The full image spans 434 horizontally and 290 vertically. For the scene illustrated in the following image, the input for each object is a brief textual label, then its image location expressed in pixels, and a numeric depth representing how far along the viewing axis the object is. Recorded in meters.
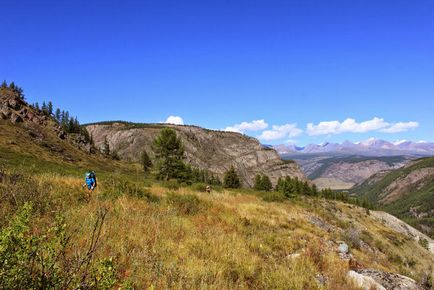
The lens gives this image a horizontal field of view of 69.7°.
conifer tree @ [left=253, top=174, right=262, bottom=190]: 90.25
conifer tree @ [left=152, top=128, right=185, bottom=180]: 50.44
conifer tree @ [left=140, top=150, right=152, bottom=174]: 100.81
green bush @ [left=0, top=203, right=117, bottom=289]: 3.03
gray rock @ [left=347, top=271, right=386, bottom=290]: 6.29
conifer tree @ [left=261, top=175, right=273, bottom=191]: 90.05
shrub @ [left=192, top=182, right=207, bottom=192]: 24.18
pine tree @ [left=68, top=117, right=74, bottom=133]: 122.90
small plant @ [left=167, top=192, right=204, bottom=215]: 10.85
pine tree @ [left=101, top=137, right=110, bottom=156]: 125.91
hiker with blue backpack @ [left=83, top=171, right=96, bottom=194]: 10.62
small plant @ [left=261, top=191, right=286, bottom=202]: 26.70
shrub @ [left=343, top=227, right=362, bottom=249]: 13.37
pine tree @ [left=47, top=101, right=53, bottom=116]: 146.09
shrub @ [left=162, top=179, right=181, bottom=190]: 20.25
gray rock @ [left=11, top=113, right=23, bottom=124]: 81.46
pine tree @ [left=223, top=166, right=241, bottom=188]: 79.50
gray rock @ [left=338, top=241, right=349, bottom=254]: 9.51
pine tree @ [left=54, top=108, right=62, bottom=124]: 147.99
